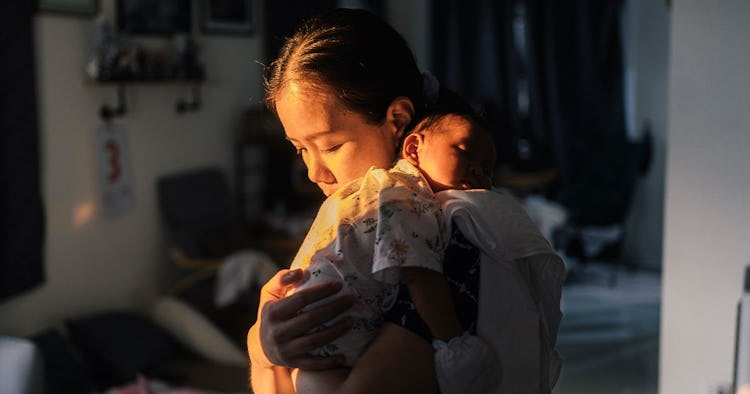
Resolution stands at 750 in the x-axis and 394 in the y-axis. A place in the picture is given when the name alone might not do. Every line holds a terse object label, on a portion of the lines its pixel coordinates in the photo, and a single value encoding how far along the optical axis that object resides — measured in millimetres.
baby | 957
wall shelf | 4198
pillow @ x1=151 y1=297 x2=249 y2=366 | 4176
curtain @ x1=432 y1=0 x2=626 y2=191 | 7047
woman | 965
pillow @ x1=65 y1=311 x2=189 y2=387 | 3895
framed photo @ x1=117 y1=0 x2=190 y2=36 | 4312
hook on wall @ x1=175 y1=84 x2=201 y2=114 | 4844
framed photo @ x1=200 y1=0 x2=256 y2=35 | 5053
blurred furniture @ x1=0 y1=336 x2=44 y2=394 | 2693
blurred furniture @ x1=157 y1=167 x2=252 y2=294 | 4734
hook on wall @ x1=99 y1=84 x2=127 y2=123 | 4227
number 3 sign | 4242
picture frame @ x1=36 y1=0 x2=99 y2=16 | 3785
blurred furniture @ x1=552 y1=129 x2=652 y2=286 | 6504
